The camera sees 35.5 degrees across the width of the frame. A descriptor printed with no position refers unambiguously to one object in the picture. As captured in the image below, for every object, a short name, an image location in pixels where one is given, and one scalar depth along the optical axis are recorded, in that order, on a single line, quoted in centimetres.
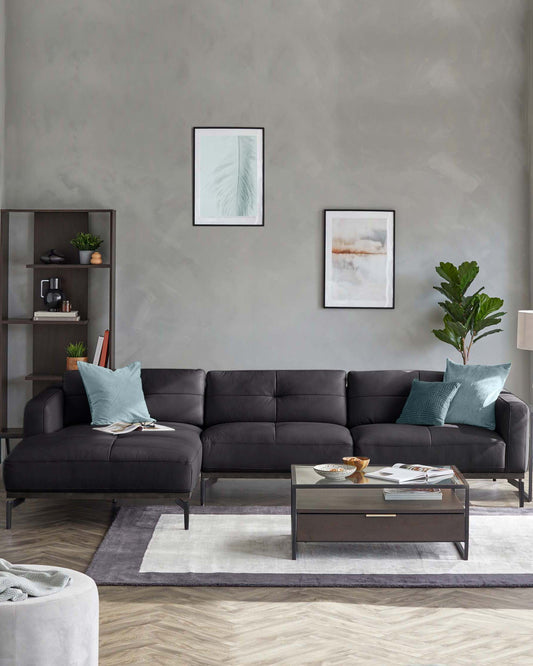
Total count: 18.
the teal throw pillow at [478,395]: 543
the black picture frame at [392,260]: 664
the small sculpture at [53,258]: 640
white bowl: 435
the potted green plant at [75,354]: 640
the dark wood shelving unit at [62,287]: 652
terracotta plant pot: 639
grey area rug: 392
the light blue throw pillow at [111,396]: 543
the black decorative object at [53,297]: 649
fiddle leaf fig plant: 634
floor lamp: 525
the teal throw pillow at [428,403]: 543
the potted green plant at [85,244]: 641
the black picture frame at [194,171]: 659
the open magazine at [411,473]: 430
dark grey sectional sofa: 473
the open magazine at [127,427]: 514
